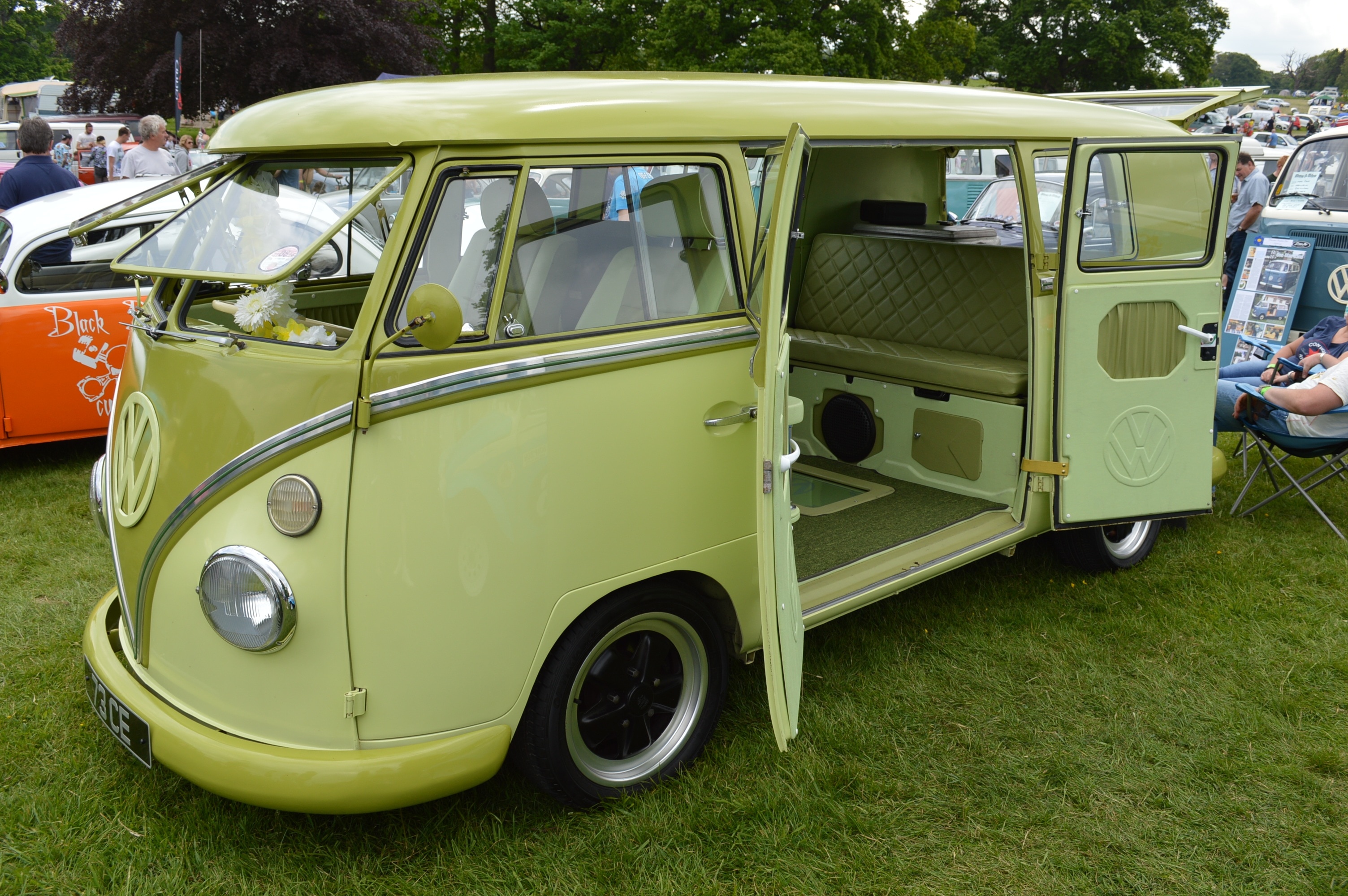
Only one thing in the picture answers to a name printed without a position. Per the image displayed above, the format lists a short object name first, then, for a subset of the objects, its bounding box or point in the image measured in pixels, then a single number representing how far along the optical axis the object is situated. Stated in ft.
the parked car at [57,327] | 18.20
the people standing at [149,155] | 30.45
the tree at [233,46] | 71.92
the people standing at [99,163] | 53.21
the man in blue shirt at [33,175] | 23.75
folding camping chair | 16.28
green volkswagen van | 8.06
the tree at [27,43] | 151.84
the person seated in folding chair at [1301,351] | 17.37
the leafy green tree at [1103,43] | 133.69
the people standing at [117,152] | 45.98
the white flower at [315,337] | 8.67
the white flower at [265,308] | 9.12
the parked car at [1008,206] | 19.30
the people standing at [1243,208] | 27.53
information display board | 24.81
